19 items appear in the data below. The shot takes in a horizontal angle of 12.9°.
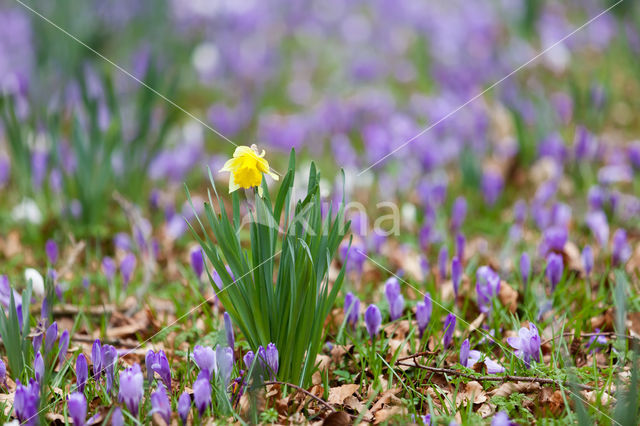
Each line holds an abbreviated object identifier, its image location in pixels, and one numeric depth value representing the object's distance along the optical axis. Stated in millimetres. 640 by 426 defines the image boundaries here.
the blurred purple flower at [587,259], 2668
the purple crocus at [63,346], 2499
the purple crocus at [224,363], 2453
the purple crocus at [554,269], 2623
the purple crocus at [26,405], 2413
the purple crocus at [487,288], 2608
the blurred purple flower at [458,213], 2905
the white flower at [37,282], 2633
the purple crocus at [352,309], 2569
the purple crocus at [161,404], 2420
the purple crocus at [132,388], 2416
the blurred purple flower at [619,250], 2707
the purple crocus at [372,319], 2545
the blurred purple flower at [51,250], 2728
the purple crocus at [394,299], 2585
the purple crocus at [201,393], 2418
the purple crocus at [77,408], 2407
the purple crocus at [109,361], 2472
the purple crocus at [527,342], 2489
